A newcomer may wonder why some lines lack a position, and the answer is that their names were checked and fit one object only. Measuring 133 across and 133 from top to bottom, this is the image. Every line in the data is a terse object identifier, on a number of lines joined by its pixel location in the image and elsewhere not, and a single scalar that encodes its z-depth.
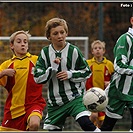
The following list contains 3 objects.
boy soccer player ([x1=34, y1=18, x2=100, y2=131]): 14.51
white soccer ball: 14.27
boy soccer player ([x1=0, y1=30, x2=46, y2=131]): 15.78
